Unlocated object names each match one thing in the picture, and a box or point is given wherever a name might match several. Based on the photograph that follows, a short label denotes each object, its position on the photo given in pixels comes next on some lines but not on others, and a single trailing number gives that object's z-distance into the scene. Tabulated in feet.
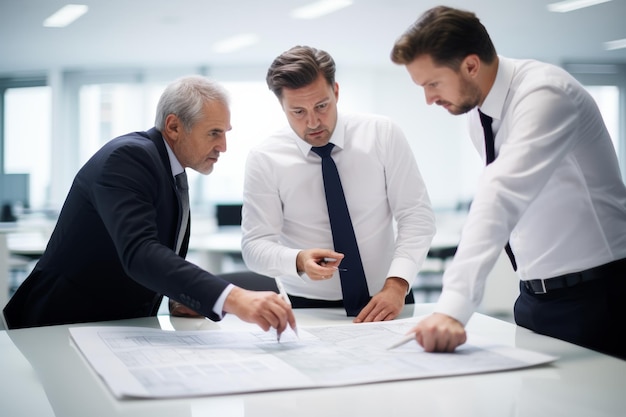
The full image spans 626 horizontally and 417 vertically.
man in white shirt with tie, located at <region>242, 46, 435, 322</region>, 6.81
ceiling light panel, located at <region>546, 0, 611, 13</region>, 26.78
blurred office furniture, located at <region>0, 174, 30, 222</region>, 27.37
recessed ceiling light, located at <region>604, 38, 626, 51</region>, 34.42
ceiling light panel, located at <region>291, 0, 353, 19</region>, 27.09
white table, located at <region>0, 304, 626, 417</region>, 3.22
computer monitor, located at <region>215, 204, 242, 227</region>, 21.70
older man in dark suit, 4.83
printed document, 3.59
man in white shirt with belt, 4.48
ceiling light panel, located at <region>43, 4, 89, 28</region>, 27.22
